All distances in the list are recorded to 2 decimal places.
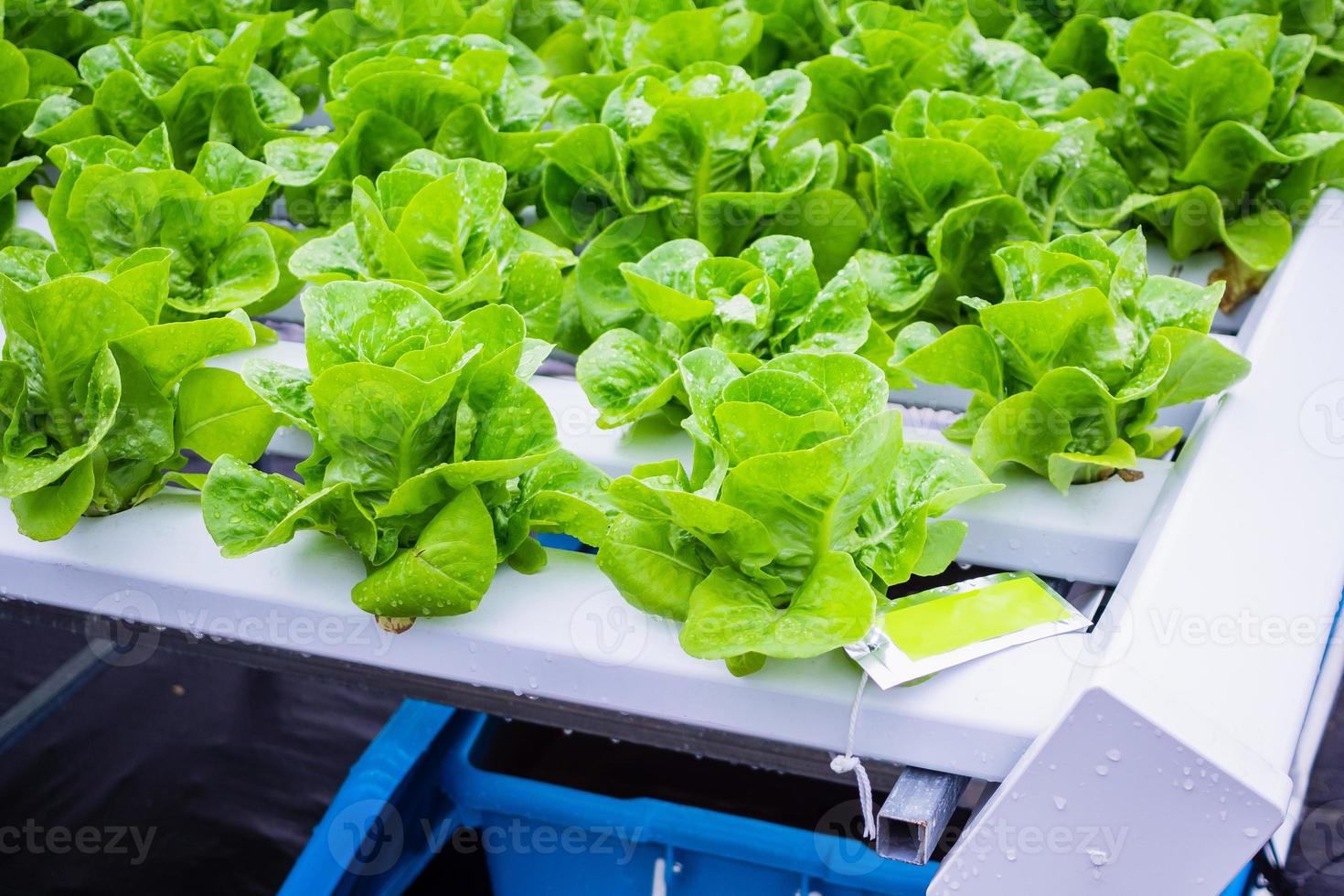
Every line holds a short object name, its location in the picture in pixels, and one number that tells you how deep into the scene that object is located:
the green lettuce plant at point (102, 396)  0.67
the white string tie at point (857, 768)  0.58
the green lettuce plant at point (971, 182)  0.83
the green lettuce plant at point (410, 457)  0.60
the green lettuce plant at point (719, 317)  0.73
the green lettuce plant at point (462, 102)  0.93
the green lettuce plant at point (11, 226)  0.99
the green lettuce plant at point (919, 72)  1.00
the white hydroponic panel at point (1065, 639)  0.52
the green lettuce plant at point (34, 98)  1.03
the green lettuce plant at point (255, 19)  1.19
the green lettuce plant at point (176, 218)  0.83
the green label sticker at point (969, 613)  0.60
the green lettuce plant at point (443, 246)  0.76
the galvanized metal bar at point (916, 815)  0.56
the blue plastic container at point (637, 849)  0.92
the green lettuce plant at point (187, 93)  1.01
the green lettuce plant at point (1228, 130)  0.92
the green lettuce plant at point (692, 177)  0.86
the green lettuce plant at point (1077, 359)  0.68
